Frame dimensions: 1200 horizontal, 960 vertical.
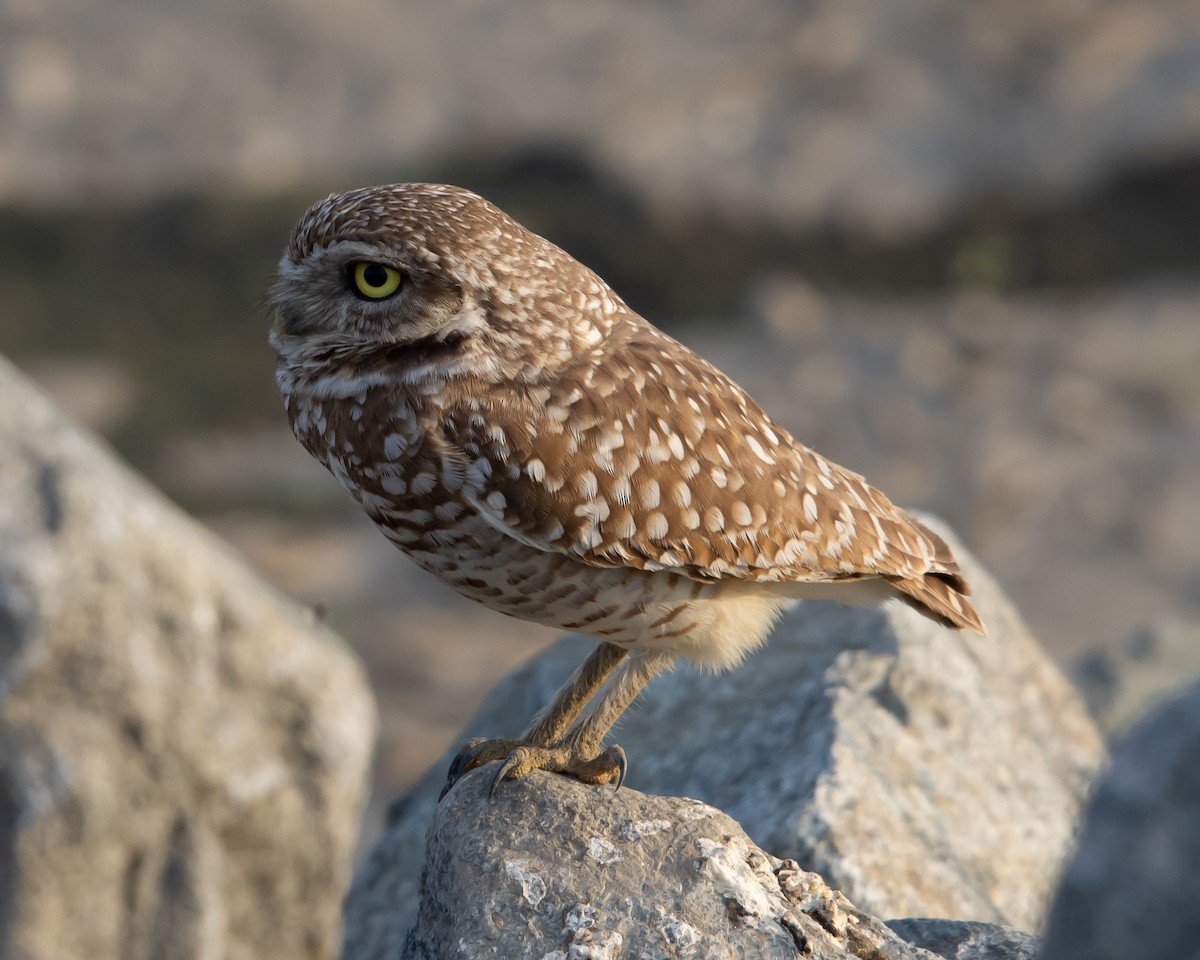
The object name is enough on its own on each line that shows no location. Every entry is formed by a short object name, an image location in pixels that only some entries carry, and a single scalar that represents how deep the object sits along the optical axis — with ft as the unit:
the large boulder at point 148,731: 27.63
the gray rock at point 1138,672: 35.55
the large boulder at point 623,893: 17.79
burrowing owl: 19.71
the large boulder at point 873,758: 23.63
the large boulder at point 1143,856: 11.57
